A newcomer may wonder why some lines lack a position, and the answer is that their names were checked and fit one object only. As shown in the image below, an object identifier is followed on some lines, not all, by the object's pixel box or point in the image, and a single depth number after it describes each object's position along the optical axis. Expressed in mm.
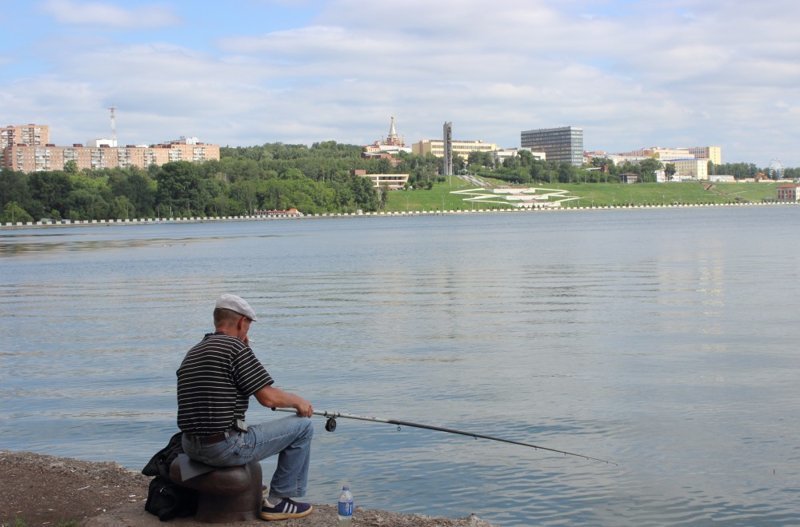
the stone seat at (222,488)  6977
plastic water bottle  6719
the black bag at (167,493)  7059
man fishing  6738
